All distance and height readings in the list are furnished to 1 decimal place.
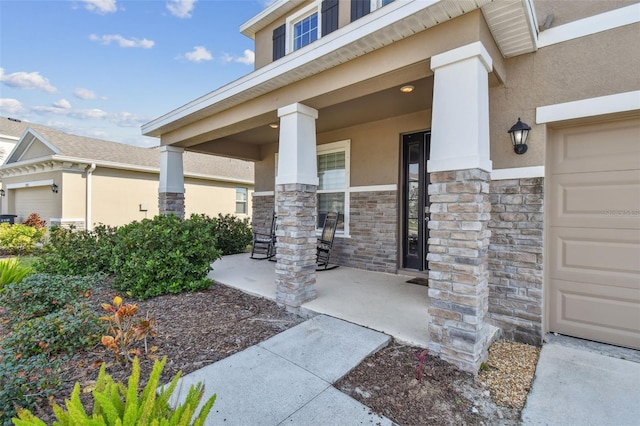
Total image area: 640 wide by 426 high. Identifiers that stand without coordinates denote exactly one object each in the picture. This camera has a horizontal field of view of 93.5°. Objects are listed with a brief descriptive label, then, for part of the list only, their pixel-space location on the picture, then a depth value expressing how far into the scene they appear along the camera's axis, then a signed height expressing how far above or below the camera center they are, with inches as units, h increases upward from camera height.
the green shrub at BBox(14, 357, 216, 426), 47.6 -33.3
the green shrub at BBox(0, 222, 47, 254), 324.5 -31.1
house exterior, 97.9 +24.0
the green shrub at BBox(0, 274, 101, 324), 137.2 -41.8
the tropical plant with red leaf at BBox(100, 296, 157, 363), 98.3 -42.5
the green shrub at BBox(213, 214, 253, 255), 307.3 -23.7
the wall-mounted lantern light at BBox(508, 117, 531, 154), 117.5 +30.9
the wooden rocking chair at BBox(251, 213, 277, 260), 268.2 -32.1
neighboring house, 376.8 +43.3
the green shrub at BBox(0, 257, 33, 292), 172.1 -37.5
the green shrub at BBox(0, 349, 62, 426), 71.2 -45.5
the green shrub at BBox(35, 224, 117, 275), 201.6 -29.0
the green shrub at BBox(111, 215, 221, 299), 168.7 -27.0
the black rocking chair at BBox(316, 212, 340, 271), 223.9 -21.9
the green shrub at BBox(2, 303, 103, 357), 103.8 -44.8
